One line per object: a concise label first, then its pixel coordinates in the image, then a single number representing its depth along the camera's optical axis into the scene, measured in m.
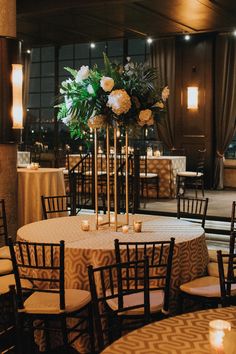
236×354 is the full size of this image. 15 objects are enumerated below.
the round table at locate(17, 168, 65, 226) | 7.10
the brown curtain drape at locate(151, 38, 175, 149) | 12.30
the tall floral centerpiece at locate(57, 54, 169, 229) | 4.14
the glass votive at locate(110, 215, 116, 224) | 4.67
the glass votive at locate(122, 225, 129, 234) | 4.39
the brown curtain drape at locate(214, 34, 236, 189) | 11.69
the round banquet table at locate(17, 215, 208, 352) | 3.84
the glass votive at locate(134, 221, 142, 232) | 4.39
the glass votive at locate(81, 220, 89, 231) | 4.45
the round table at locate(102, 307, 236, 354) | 2.09
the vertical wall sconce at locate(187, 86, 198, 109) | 11.69
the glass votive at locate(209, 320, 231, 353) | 1.77
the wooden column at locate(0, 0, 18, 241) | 6.37
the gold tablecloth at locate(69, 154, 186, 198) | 10.63
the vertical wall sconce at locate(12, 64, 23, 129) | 6.42
